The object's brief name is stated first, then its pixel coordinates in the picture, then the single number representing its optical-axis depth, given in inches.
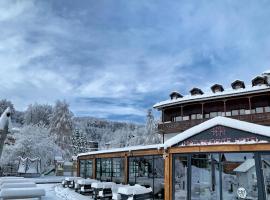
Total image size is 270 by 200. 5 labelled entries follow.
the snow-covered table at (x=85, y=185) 751.2
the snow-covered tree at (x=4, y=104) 3342.5
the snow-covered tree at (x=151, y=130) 1832.8
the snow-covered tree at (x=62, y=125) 1993.1
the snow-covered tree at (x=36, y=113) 3042.8
